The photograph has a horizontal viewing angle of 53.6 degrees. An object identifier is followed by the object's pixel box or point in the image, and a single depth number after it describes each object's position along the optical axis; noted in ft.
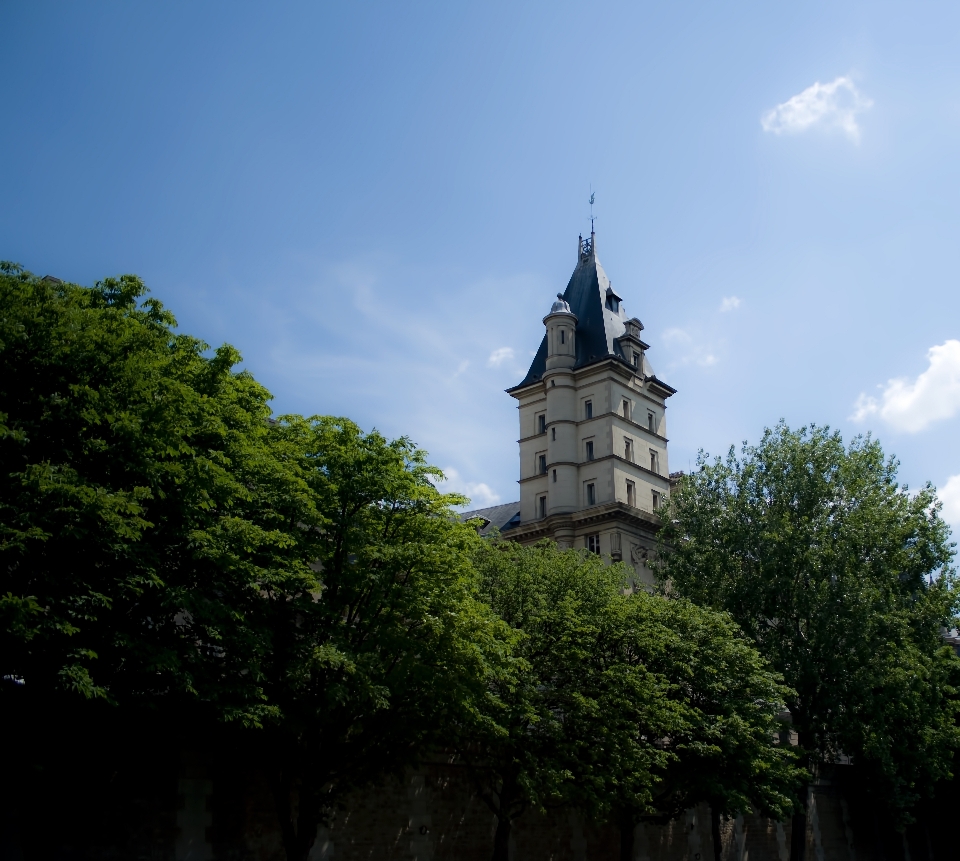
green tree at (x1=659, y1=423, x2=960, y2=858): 104.78
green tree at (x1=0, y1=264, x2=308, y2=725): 47.16
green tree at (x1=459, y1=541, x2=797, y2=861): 73.97
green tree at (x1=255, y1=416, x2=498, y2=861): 61.82
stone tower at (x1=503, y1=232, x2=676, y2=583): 185.16
